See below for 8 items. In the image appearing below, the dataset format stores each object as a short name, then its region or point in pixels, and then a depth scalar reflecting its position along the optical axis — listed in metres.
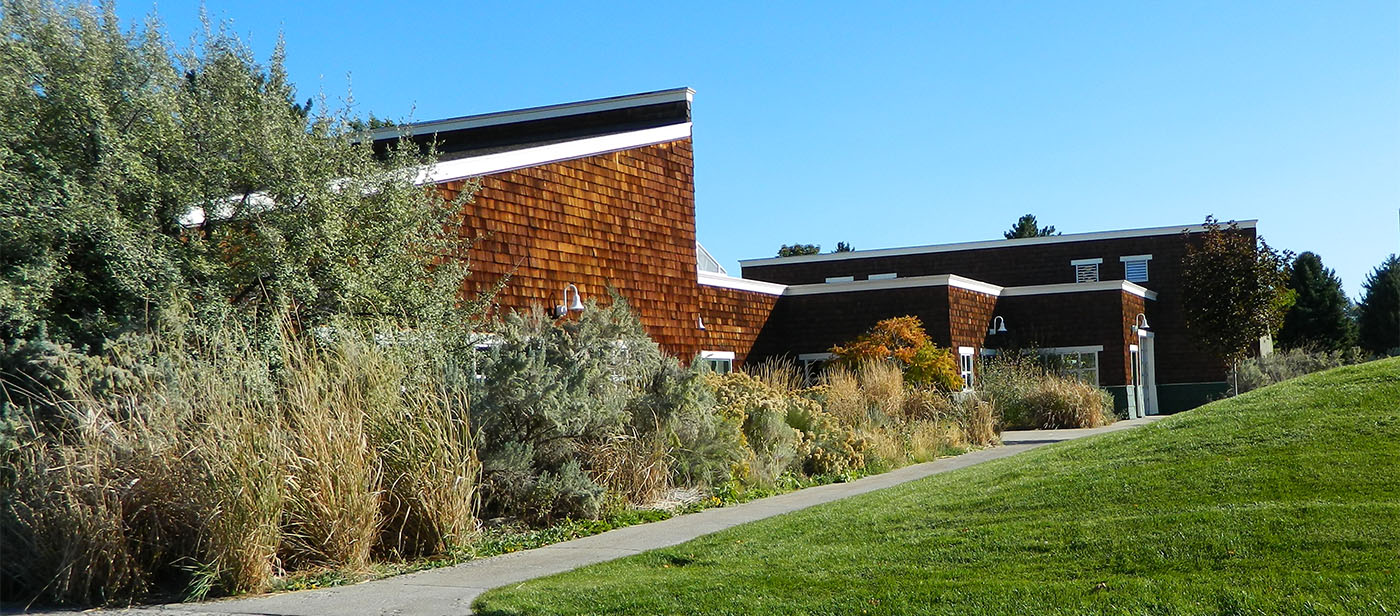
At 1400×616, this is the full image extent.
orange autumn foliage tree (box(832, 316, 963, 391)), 22.39
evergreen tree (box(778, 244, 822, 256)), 72.06
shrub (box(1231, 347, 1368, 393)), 32.59
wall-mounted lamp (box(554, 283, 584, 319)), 15.93
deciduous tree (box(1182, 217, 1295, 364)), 26.31
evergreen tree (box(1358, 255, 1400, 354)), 47.91
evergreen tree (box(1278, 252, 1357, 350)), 46.25
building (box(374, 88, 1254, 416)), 16.33
